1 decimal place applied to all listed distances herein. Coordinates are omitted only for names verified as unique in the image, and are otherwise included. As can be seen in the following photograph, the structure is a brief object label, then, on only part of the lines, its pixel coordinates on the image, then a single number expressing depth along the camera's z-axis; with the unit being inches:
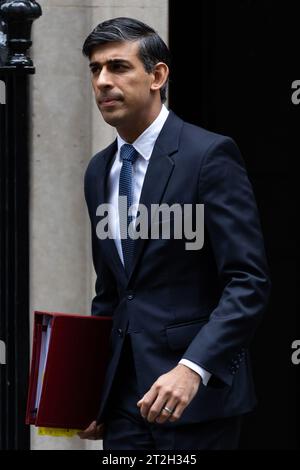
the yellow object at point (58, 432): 366.0
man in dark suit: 333.4
